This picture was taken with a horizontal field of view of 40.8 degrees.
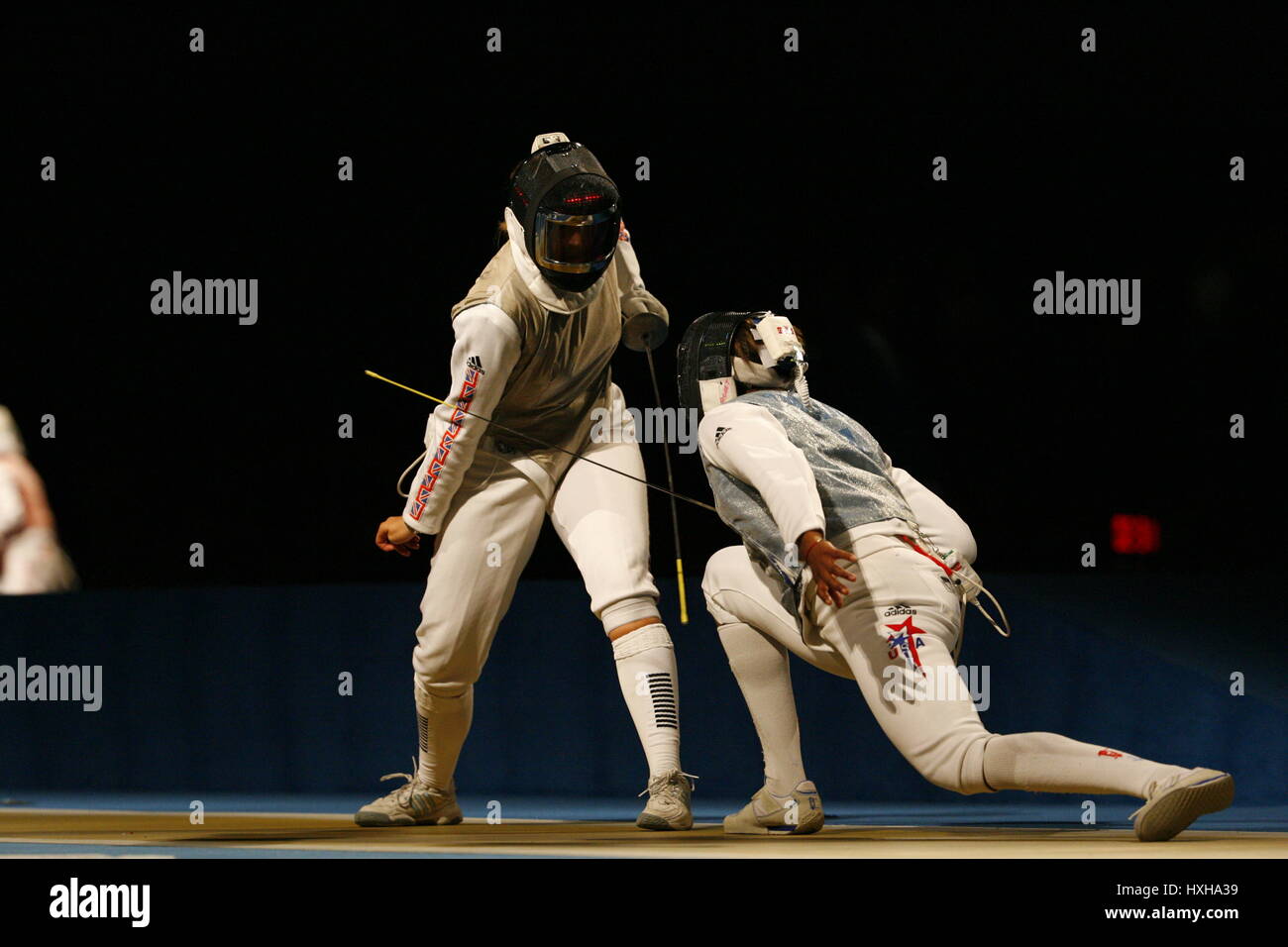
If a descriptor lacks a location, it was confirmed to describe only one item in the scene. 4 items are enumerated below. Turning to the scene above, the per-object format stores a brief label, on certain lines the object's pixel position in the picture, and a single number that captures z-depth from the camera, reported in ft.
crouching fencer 10.00
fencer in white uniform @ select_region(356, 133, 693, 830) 12.79
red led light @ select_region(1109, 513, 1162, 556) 19.15
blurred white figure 21.49
